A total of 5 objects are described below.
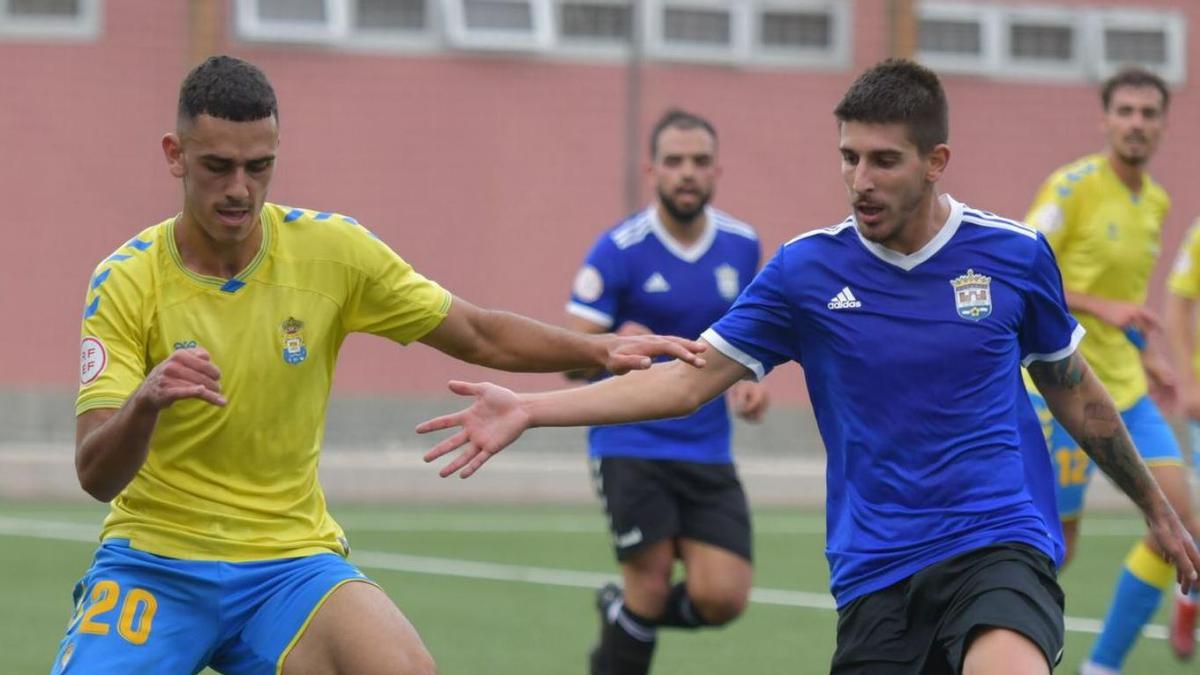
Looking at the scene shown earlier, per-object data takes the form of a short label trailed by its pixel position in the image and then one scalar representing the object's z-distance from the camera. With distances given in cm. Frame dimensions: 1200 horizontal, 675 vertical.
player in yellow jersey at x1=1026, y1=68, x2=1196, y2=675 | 1619
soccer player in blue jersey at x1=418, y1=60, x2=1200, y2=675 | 996
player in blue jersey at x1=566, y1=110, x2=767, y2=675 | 1557
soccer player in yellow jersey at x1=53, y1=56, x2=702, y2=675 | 991
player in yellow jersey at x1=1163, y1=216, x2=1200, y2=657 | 1742
